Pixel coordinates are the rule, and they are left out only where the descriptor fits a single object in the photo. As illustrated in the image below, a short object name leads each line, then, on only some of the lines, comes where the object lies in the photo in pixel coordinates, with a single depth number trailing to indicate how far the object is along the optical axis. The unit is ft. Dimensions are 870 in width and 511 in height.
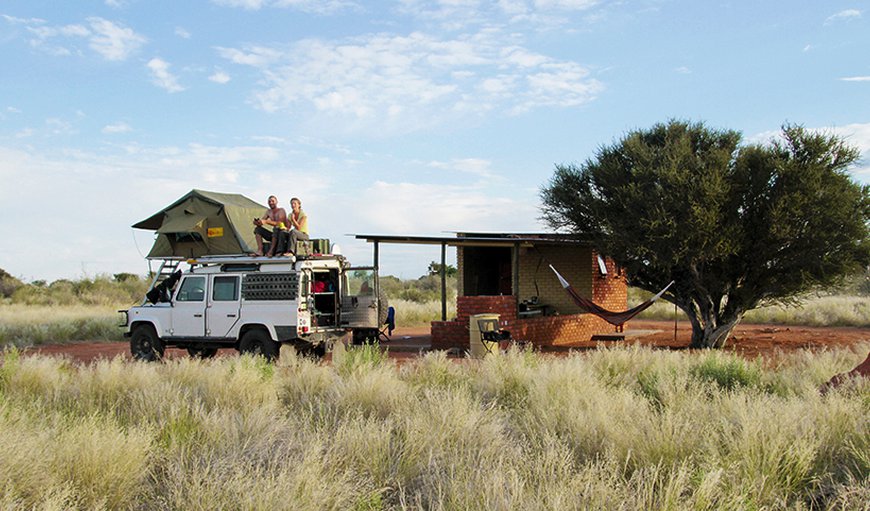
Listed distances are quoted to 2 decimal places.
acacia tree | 47.47
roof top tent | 54.65
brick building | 54.49
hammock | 54.39
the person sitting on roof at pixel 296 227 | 43.34
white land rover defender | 42.50
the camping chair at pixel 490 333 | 48.19
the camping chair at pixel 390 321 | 49.34
